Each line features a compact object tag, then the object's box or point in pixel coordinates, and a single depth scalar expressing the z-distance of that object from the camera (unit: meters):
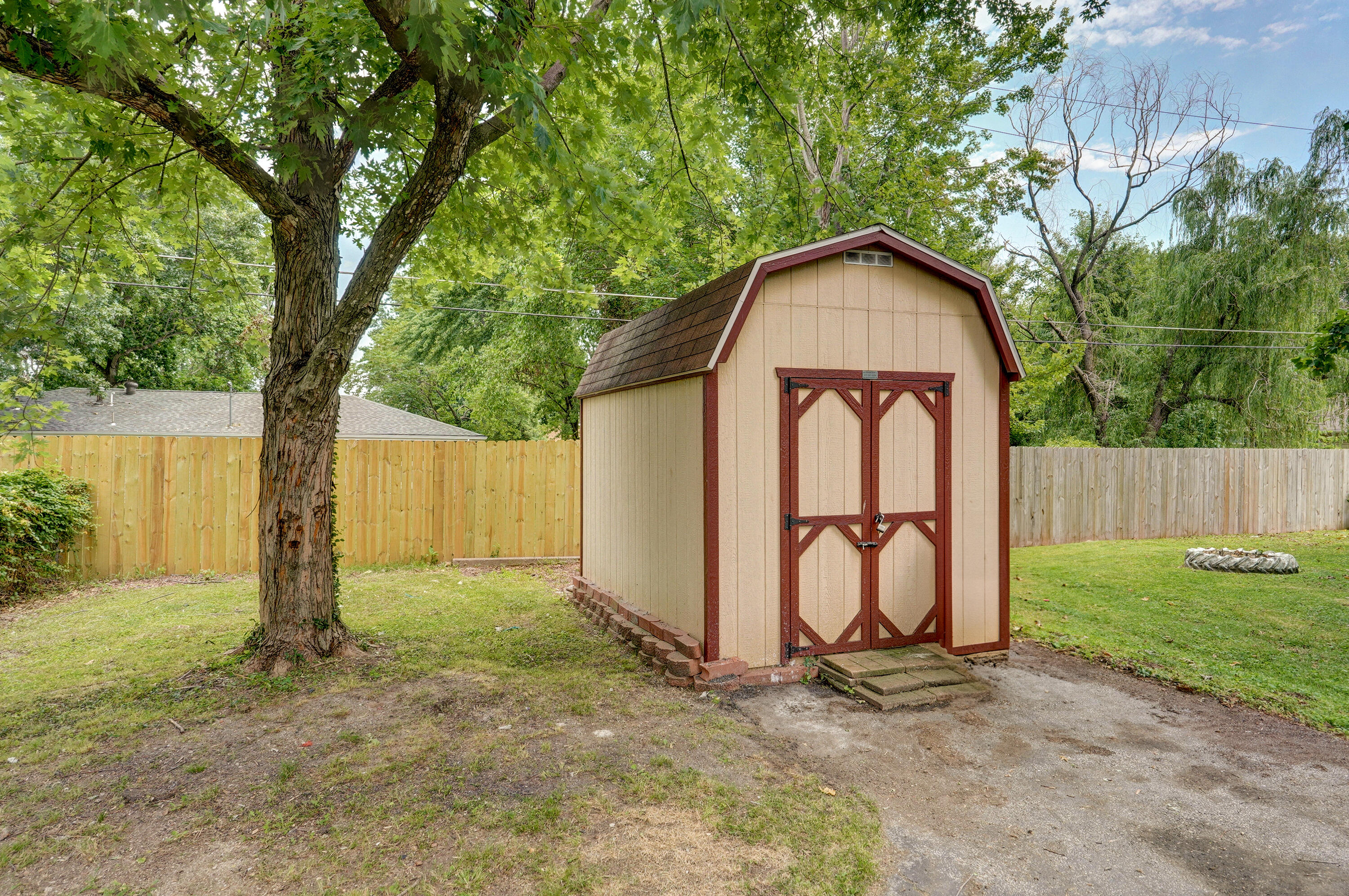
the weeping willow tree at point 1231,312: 15.84
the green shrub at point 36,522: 7.22
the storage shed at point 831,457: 5.06
